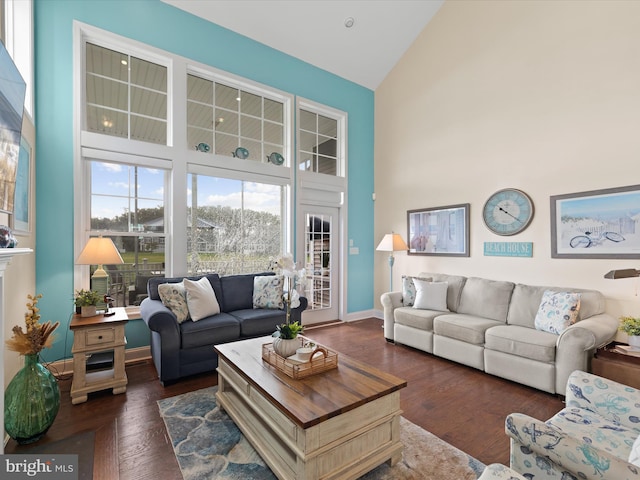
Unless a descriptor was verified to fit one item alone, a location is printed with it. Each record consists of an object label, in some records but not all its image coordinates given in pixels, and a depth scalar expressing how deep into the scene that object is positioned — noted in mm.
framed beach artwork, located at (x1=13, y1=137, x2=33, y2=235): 2377
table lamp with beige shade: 2787
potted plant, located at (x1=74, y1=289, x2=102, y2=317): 2775
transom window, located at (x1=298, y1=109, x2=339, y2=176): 5137
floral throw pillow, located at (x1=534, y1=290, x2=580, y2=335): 2936
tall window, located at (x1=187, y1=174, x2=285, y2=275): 4129
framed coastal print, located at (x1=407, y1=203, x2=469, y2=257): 4398
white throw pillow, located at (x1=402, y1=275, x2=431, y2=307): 4238
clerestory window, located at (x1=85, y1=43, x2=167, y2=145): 3486
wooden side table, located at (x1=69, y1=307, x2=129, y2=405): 2555
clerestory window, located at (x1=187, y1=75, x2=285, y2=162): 4145
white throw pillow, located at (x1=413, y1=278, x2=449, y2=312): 4023
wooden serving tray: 1931
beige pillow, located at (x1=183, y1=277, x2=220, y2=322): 3215
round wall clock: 3758
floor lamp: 4910
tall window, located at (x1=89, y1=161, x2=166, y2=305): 3502
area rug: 1781
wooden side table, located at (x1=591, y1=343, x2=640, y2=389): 2395
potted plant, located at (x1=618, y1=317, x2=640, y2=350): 2537
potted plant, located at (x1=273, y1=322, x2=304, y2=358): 2121
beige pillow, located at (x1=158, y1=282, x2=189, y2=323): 3130
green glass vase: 1979
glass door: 5113
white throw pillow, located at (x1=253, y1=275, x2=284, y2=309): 3836
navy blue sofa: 2842
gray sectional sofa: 2650
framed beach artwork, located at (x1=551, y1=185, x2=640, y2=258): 2996
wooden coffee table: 1546
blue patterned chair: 1080
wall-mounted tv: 1654
